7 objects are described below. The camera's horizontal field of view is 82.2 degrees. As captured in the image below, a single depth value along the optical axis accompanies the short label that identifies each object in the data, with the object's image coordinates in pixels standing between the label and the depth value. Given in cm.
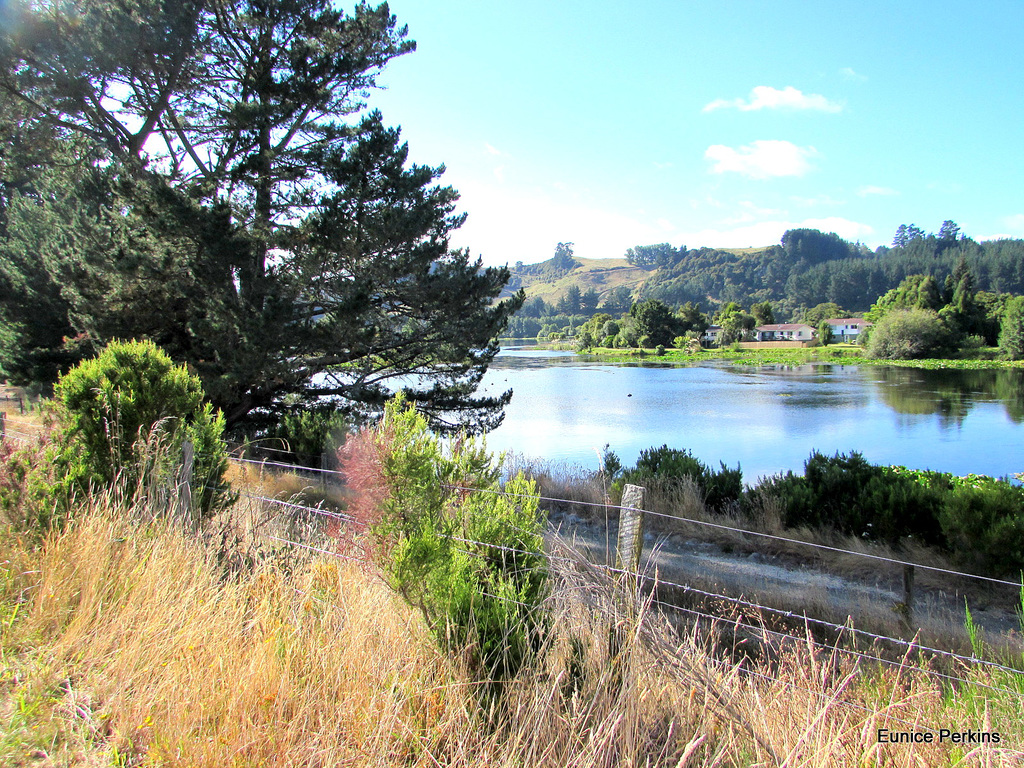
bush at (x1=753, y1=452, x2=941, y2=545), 696
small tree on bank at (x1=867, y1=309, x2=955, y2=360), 5856
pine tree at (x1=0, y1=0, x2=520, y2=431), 970
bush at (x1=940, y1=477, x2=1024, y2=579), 547
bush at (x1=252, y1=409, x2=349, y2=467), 1097
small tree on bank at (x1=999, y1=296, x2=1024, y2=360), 5256
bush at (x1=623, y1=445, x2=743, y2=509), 911
